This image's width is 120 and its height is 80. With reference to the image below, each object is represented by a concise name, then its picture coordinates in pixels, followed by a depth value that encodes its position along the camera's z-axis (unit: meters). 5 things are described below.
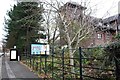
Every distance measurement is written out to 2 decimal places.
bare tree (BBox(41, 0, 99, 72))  5.76
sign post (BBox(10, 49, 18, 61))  12.95
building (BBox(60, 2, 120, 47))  6.06
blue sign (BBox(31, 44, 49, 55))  8.80
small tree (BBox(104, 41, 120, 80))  1.90
